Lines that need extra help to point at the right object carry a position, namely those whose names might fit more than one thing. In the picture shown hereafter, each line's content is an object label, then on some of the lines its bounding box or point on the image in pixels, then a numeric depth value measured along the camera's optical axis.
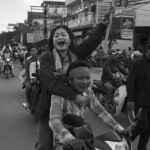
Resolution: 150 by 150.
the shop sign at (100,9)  22.79
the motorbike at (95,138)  2.35
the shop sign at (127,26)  23.72
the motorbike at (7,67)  17.33
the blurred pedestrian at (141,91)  4.62
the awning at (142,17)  28.84
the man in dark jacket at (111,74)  7.96
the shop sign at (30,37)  42.25
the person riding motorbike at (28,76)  7.76
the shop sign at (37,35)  35.35
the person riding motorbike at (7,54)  17.93
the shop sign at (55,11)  68.44
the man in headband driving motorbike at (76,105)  2.71
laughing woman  3.02
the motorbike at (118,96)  7.05
